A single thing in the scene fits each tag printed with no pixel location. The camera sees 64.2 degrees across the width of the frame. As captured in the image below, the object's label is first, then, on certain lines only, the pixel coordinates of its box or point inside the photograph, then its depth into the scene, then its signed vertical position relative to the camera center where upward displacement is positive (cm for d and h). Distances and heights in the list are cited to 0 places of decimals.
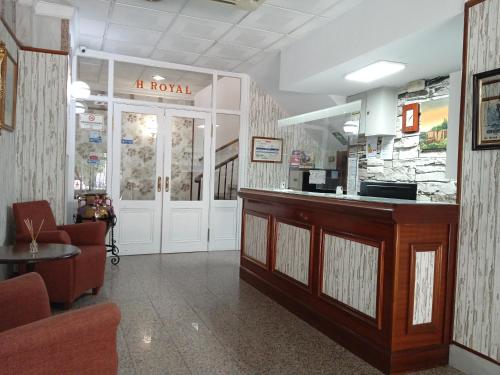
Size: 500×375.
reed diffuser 302 -61
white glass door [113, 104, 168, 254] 594 -6
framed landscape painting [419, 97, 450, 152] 462 +68
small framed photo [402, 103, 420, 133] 496 +80
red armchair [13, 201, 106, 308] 359 -83
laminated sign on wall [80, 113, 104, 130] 571 +70
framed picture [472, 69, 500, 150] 254 +48
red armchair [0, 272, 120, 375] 145 -68
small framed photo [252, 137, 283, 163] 684 +46
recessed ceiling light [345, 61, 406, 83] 423 +121
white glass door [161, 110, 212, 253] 628 -14
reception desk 264 -70
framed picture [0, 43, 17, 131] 331 +70
